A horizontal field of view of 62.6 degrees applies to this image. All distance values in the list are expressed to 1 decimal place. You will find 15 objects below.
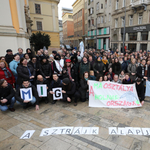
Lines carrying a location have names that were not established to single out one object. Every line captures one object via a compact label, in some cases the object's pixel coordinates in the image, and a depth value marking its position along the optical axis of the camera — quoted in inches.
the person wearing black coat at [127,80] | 208.9
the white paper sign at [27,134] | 132.5
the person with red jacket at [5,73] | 190.8
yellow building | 1130.0
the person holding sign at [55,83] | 202.4
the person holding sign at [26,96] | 182.4
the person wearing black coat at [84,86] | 211.1
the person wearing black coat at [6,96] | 172.4
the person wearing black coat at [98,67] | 249.0
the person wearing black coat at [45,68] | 223.3
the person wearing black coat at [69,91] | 202.2
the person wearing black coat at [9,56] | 238.0
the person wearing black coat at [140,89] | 197.3
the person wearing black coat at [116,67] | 267.1
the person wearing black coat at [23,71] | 194.7
